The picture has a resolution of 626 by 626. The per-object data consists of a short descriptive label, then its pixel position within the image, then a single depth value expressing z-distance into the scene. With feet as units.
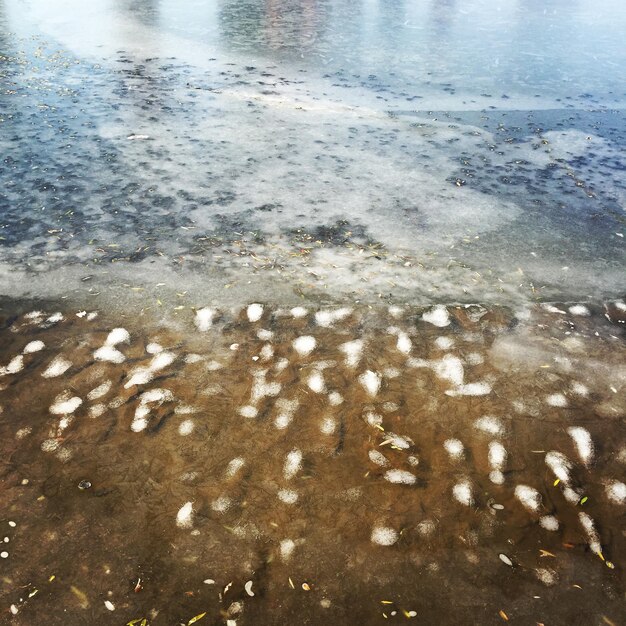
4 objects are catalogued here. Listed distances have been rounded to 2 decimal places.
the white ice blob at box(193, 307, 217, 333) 10.82
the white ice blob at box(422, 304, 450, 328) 11.14
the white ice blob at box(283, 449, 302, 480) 8.18
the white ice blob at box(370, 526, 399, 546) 7.38
